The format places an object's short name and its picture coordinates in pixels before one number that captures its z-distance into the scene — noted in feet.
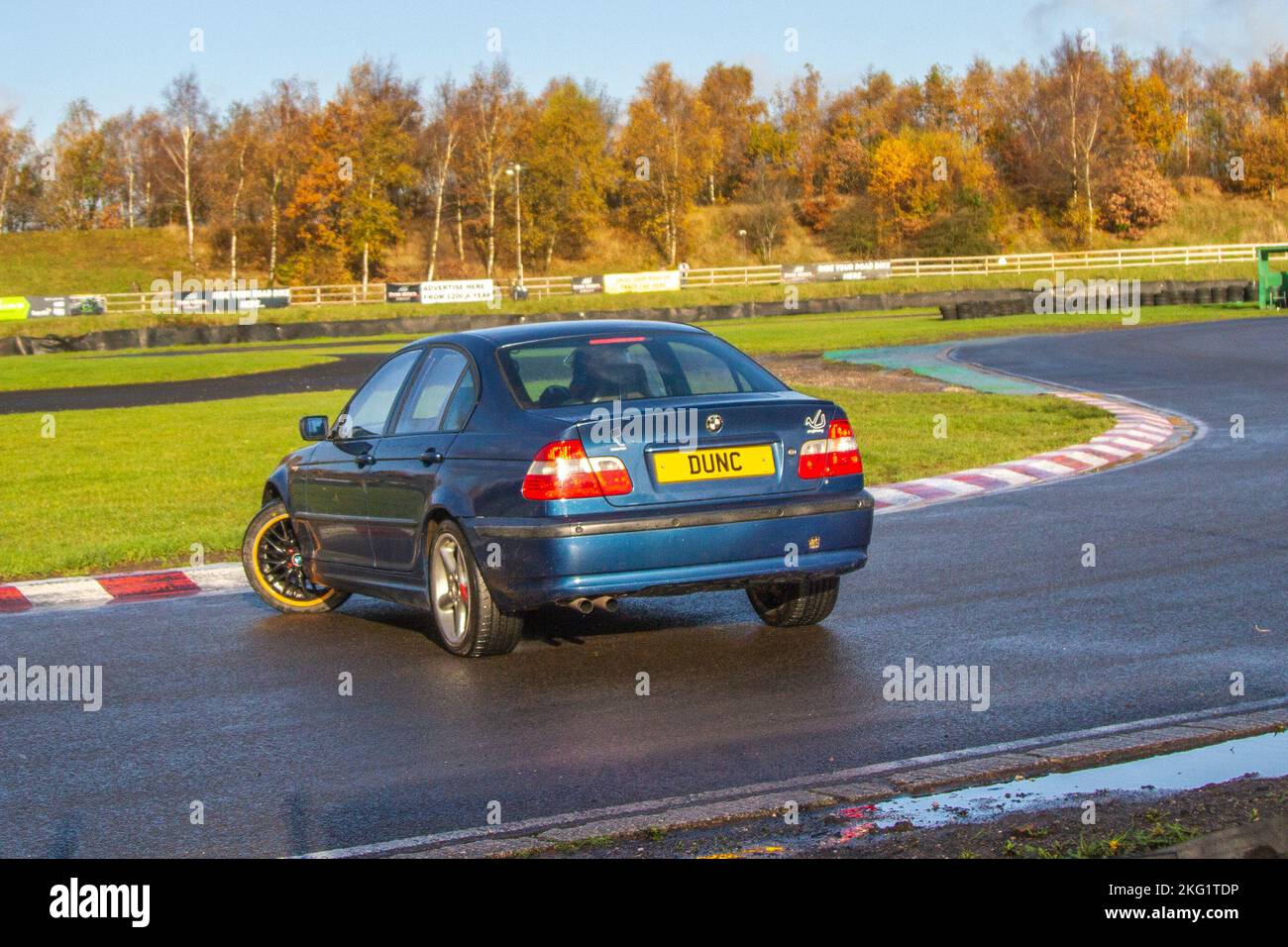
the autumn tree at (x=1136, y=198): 307.78
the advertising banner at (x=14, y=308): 208.44
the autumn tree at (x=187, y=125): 302.04
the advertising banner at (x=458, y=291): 221.87
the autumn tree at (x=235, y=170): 293.02
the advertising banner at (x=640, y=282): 231.30
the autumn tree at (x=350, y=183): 287.28
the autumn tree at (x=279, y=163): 289.33
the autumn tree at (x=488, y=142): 305.32
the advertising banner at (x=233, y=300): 208.44
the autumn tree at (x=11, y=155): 366.22
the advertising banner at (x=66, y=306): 211.61
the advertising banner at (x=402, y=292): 225.56
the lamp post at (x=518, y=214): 283.01
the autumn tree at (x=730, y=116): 385.29
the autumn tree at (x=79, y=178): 380.78
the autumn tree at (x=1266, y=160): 327.47
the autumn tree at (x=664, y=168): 318.65
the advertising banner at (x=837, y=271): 239.50
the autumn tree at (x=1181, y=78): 389.60
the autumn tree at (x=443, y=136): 311.88
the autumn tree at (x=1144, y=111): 349.41
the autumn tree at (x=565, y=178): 310.24
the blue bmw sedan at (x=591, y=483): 22.74
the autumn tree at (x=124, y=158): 391.45
